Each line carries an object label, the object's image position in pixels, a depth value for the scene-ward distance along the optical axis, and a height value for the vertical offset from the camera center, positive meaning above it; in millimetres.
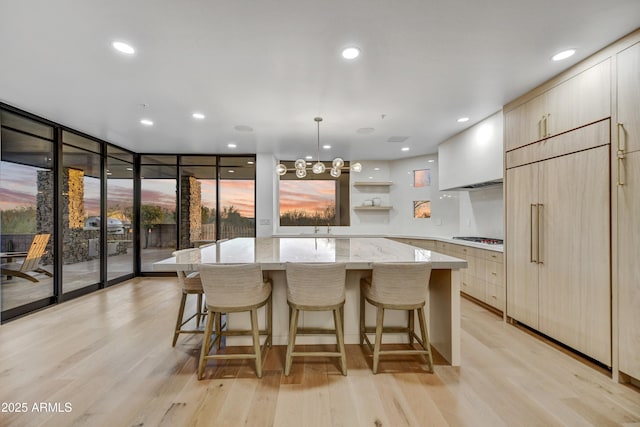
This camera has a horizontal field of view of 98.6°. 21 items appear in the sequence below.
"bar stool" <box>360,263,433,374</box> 2094 -592
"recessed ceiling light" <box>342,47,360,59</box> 2164 +1303
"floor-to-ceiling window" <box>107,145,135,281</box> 5117 +28
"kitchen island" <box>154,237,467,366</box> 2225 -551
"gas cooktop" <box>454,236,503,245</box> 3890 -382
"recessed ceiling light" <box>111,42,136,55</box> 2092 +1297
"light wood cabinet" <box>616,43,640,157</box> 1994 +868
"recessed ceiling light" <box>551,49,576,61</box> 2236 +1330
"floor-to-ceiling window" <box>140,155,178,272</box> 5816 +248
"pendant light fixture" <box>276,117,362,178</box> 3623 +636
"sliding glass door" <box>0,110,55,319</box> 3350 +21
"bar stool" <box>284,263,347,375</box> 2066 -593
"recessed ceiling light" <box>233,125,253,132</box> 4047 +1301
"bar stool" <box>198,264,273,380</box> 2027 -594
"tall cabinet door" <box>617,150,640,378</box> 1981 -396
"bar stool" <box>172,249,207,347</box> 2558 -662
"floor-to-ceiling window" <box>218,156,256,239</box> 5949 +406
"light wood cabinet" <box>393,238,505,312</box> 3435 -810
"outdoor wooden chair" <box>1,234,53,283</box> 3457 -638
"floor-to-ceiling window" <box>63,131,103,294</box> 4191 +44
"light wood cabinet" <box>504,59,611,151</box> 2238 +1013
